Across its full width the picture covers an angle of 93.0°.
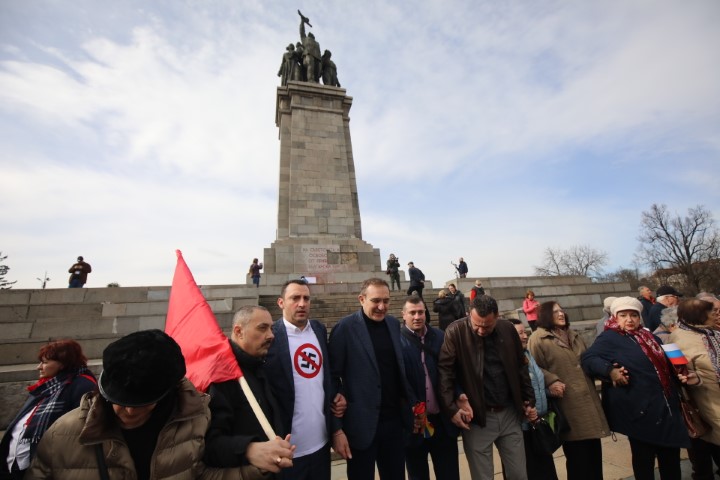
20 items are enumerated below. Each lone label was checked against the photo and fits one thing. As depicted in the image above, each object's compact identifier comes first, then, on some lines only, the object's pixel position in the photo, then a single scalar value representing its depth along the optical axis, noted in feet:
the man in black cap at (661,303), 18.97
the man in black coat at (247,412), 5.74
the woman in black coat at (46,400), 7.14
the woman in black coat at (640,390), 9.96
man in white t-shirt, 8.27
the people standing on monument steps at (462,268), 48.27
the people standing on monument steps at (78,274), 35.01
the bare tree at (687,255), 97.91
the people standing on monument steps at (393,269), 44.52
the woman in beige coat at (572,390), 10.40
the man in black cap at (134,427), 5.09
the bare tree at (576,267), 153.79
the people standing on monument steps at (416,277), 37.81
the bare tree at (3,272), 94.94
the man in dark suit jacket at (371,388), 9.11
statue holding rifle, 63.00
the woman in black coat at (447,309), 28.71
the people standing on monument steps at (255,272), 43.86
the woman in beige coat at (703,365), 10.77
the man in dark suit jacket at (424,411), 9.99
